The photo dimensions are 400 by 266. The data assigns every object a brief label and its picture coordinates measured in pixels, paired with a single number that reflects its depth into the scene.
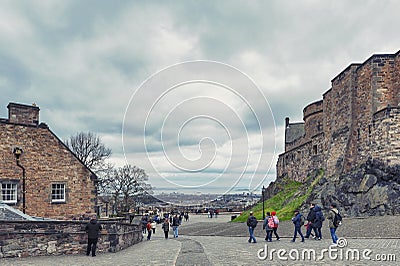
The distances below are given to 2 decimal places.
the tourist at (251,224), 16.20
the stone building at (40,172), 19.36
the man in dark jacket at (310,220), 15.40
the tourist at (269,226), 15.80
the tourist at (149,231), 22.29
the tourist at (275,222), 15.87
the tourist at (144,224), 30.66
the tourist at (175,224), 22.15
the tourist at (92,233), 12.30
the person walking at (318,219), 15.23
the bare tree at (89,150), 44.28
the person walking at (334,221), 13.60
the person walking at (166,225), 20.80
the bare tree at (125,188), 49.57
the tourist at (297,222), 15.39
